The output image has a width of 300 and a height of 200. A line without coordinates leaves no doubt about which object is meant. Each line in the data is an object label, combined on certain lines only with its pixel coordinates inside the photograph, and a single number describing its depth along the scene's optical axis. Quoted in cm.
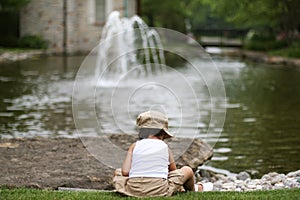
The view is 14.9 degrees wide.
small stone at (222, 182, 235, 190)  1295
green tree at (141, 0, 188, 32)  6962
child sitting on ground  1004
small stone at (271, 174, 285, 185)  1320
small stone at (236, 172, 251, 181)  1427
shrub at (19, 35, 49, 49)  4980
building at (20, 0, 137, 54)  5126
